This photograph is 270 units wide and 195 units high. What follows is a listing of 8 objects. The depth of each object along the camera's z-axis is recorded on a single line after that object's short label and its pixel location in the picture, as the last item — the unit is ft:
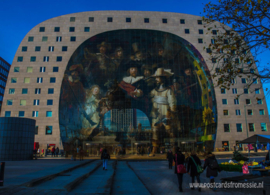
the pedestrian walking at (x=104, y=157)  53.43
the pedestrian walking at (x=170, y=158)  61.41
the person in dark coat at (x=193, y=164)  31.18
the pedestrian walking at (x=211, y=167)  30.32
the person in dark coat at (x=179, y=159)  29.91
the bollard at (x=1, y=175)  26.85
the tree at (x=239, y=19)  30.22
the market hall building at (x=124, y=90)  158.30
